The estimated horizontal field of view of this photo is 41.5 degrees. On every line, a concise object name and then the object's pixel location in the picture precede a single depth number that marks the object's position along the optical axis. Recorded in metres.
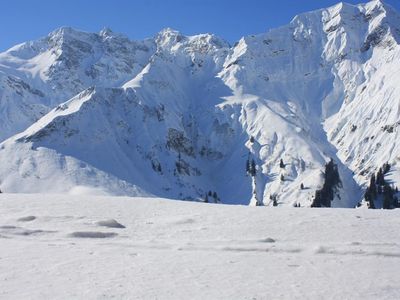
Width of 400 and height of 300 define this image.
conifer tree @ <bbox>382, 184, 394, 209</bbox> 154.62
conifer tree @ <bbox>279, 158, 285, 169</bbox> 193.01
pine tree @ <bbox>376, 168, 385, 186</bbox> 173.61
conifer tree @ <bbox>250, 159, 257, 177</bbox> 195.73
